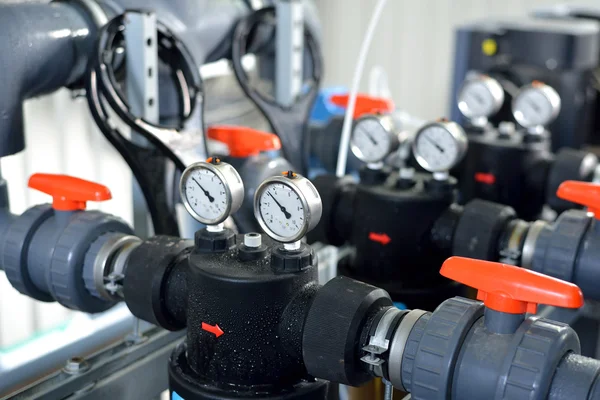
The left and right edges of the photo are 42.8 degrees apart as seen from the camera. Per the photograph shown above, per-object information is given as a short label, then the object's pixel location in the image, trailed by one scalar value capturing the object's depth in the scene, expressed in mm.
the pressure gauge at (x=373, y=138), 1169
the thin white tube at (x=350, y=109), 1266
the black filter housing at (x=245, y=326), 789
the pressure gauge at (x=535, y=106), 1388
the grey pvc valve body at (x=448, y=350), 681
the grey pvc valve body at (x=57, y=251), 934
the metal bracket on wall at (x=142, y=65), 1112
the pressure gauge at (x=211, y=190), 822
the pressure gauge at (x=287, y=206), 785
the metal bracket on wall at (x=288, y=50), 1441
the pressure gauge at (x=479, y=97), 1416
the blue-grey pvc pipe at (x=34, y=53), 979
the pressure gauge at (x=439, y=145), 1126
